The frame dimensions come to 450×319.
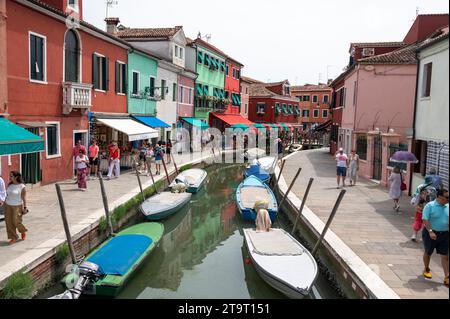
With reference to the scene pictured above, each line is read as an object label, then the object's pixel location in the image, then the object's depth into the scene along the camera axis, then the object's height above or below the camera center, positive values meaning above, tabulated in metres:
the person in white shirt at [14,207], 8.29 -1.93
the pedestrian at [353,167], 16.12 -1.82
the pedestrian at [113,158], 16.75 -1.84
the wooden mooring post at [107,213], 10.63 -2.57
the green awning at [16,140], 9.97 -0.77
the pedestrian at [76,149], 14.30 -1.34
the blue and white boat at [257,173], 20.06 -2.71
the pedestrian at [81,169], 13.48 -1.85
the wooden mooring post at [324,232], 8.63 -2.30
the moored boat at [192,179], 17.72 -2.83
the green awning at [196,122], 30.80 -0.57
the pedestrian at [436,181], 8.98 -1.27
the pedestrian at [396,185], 11.72 -1.77
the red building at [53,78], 12.54 +1.11
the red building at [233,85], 41.32 +3.04
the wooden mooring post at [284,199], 14.33 -2.85
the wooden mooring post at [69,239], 8.22 -2.52
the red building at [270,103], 50.38 +1.64
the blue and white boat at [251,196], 13.43 -2.81
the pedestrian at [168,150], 22.72 -1.98
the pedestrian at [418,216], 8.52 -1.92
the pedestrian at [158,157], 19.34 -2.01
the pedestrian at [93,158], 16.05 -1.82
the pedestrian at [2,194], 8.54 -1.73
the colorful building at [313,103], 65.31 +2.34
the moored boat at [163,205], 13.04 -2.96
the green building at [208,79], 33.91 +3.10
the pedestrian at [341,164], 15.79 -1.67
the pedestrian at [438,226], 6.52 -1.62
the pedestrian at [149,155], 18.42 -1.88
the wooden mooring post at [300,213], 10.91 -2.48
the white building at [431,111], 11.74 +0.33
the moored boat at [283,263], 7.48 -2.82
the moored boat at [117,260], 7.69 -2.97
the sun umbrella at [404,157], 11.54 -0.99
